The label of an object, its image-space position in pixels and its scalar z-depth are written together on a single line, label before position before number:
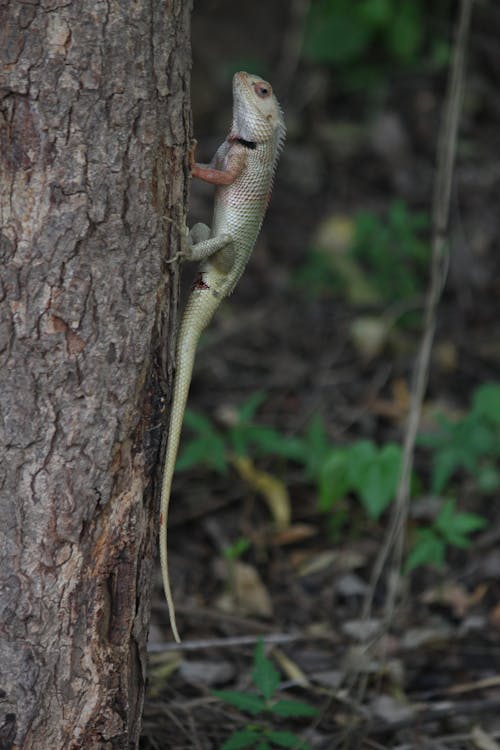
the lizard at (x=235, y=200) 6.17
